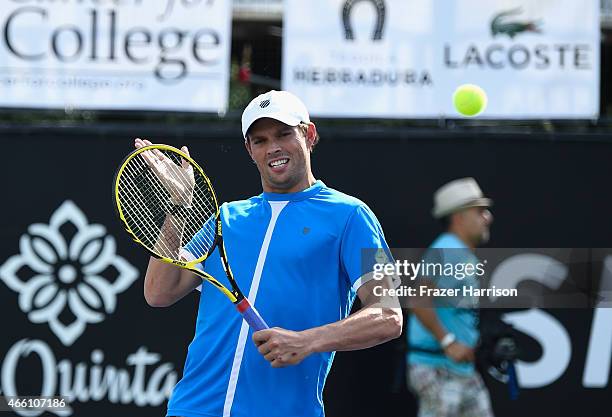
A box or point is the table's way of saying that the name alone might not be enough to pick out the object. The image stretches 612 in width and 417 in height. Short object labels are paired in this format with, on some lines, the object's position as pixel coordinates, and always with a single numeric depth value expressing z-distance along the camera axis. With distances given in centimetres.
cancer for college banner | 1105
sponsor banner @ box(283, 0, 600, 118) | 1113
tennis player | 564
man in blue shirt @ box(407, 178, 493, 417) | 1011
